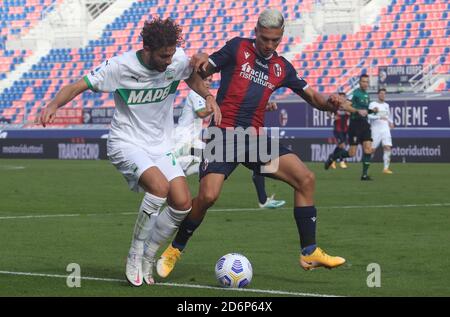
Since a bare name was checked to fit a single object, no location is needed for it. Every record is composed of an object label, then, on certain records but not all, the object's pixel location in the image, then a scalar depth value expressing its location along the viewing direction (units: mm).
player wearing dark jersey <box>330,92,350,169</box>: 64375
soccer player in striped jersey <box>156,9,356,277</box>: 18609
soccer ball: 16922
